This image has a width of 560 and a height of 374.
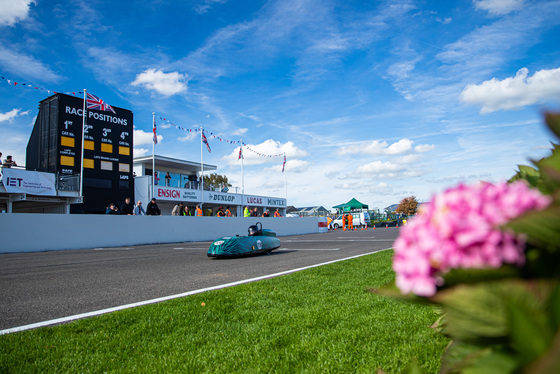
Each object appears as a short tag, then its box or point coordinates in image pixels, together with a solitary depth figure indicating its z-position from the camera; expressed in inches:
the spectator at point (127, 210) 664.2
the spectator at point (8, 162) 861.5
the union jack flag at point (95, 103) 836.6
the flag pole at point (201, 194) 1356.8
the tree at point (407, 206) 2600.9
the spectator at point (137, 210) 710.1
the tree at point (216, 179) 2390.0
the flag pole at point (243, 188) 1403.4
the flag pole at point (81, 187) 973.4
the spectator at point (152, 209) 681.6
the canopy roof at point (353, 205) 1817.9
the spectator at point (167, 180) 1466.5
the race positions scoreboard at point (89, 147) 1049.5
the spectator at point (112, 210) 647.1
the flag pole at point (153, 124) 1071.0
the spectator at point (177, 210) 717.0
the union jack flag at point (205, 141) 1219.9
